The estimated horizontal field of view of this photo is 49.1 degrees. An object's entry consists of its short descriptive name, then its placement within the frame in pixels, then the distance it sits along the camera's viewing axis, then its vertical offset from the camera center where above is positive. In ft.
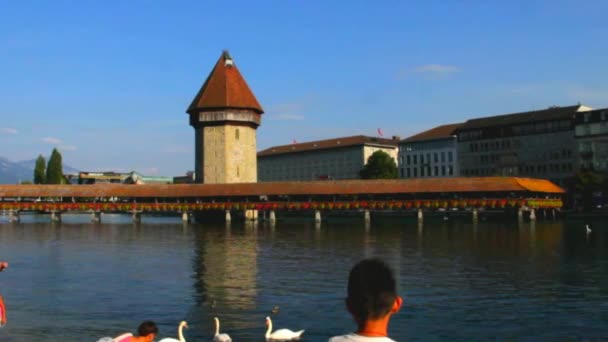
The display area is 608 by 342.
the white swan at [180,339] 32.94 -6.45
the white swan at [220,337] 35.94 -6.98
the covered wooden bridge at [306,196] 190.60 +3.22
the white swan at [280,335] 36.86 -7.09
